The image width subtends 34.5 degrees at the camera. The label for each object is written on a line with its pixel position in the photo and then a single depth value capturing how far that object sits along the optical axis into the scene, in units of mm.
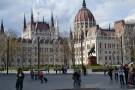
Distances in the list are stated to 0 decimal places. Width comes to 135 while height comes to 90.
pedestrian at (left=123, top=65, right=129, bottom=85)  17403
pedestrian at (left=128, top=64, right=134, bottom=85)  15672
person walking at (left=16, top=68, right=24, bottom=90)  13783
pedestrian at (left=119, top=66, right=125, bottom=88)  16726
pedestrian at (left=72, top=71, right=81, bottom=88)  17145
